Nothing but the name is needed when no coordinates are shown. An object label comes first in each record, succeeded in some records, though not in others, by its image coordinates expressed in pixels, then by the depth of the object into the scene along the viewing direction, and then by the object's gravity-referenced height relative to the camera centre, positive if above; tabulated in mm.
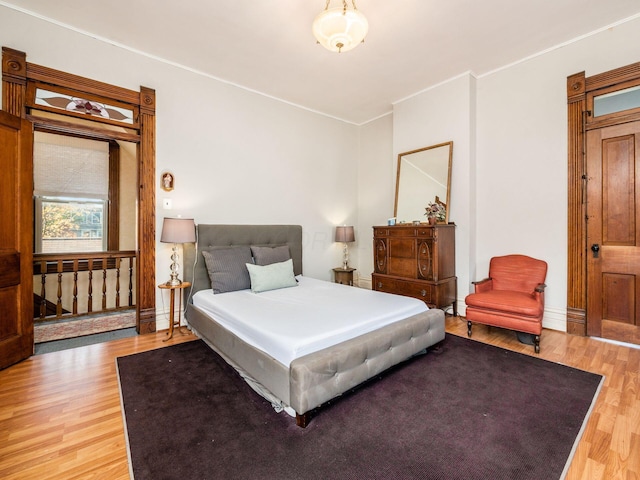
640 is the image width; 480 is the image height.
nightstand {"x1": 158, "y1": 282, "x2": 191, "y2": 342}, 3217 -610
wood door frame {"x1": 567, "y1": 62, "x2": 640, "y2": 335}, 3246 +561
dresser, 3764 -280
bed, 1822 -817
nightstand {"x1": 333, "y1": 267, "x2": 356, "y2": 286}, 5113 -572
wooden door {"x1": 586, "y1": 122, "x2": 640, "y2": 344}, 3000 +100
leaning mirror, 4152 +879
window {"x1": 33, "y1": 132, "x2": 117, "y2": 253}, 4824 +794
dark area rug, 1496 -1106
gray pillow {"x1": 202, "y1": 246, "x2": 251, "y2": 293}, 3391 -326
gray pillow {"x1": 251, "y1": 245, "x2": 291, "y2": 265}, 3807 -169
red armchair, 2945 -587
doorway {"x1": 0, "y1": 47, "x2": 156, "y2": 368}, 2688 +998
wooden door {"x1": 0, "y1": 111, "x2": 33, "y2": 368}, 2611 +10
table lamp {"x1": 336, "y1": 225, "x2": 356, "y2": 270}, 5086 +126
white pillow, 3411 -407
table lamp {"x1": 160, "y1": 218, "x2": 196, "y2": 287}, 3240 +93
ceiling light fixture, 2170 +1581
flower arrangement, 4066 +400
